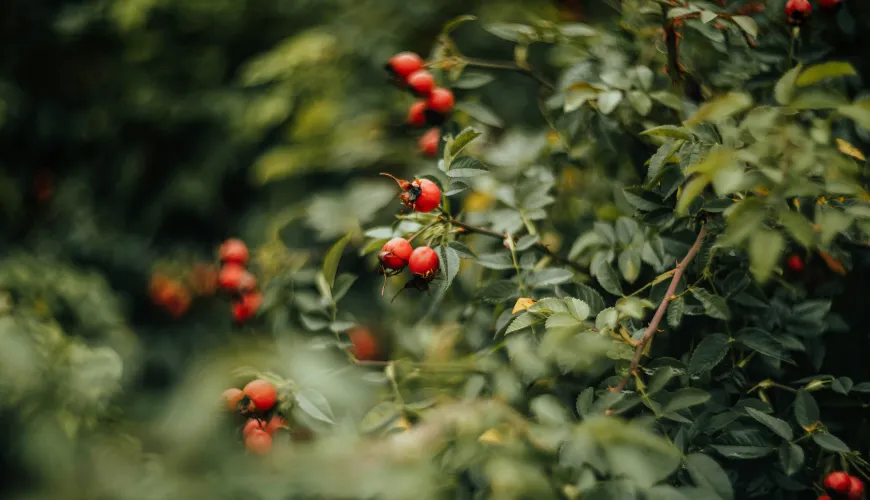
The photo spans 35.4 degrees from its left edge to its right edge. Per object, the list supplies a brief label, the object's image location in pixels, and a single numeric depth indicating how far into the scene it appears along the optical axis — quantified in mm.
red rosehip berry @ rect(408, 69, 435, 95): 638
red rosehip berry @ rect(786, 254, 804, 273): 630
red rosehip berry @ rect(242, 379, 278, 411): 564
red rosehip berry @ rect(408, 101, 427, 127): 646
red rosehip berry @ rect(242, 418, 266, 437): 588
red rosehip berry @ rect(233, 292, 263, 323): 706
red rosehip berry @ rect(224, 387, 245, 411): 574
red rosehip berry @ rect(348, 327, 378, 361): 796
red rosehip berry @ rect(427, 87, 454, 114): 641
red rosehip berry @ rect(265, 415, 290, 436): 575
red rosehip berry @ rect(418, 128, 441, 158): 693
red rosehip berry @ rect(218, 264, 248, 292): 711
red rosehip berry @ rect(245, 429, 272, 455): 572
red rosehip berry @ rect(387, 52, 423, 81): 646
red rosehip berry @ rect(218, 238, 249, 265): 728
